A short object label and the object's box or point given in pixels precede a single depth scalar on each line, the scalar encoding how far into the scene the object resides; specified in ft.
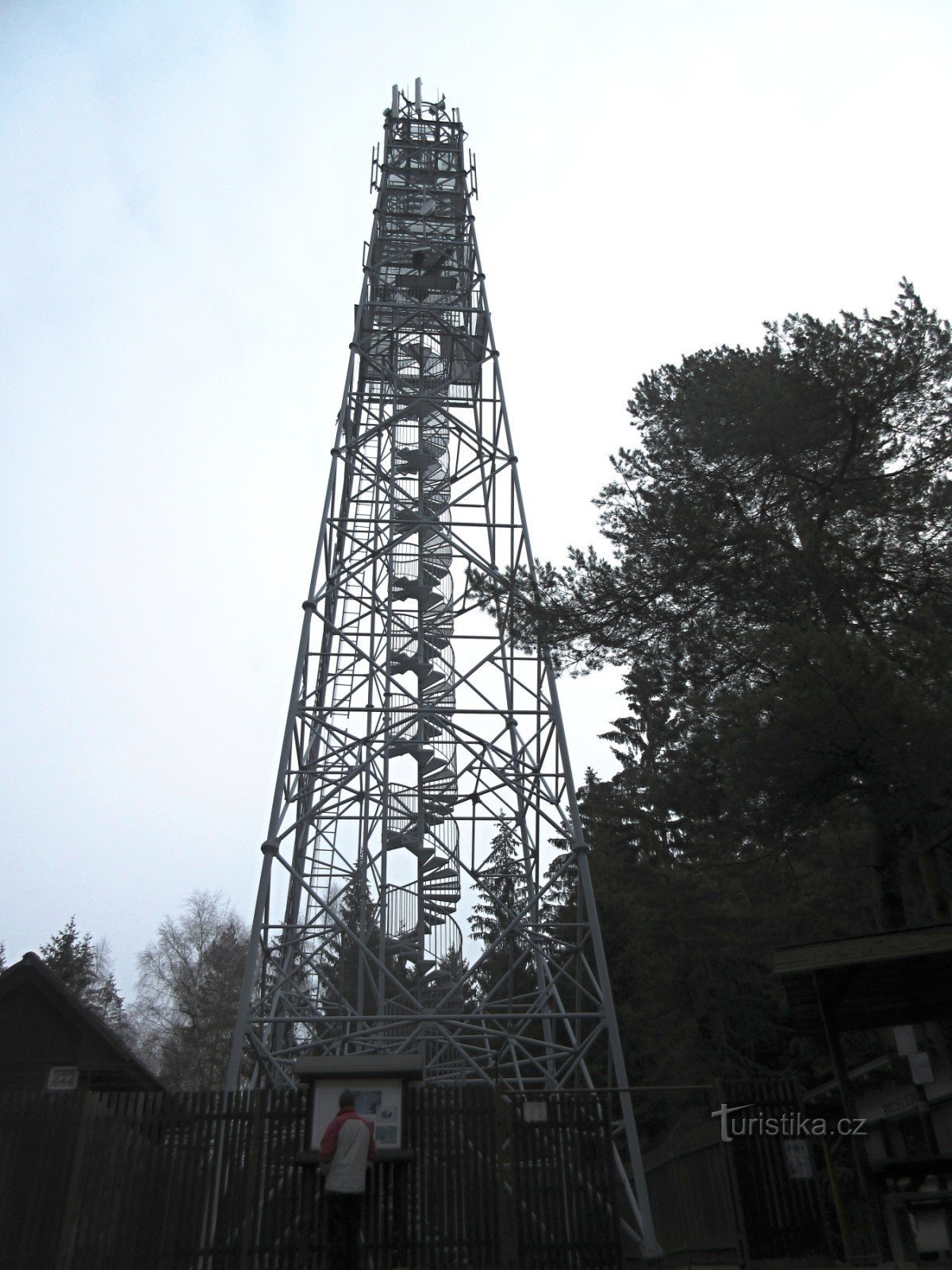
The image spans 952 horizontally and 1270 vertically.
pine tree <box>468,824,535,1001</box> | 35.50
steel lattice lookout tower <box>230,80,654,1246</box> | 36.17
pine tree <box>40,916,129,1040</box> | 104.22
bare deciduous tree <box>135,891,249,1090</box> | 105.29
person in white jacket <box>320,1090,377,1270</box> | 21.57
